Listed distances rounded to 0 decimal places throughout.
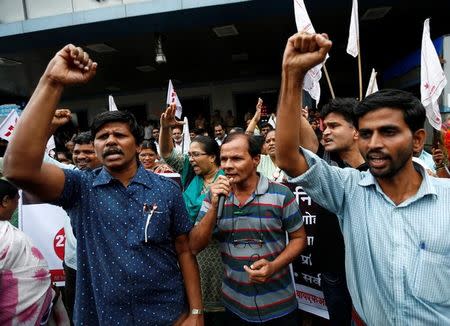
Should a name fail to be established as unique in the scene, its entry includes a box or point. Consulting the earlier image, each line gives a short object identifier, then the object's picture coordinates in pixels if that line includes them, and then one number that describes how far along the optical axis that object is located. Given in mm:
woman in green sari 2469
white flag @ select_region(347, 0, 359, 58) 3628
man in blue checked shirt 1334
